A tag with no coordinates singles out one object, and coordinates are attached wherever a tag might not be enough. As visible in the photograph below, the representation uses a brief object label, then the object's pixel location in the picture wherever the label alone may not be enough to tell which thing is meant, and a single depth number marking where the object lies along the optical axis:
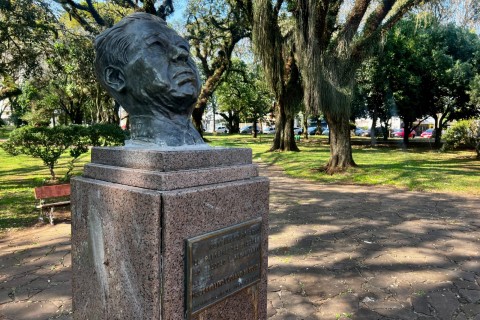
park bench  6.34
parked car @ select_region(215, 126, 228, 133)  57.47
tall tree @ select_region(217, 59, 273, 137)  31.65
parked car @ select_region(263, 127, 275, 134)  54.54
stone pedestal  2.02
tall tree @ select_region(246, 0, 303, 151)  11.58
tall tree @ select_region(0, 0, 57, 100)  8.27
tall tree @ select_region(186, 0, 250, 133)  17.14
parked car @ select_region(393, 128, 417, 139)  40.33
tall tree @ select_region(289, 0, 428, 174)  9.66
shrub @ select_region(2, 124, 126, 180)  8.89
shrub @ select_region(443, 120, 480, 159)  15.54
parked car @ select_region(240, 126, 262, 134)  52.66
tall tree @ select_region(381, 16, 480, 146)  21.30
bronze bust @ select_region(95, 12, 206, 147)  2.53
